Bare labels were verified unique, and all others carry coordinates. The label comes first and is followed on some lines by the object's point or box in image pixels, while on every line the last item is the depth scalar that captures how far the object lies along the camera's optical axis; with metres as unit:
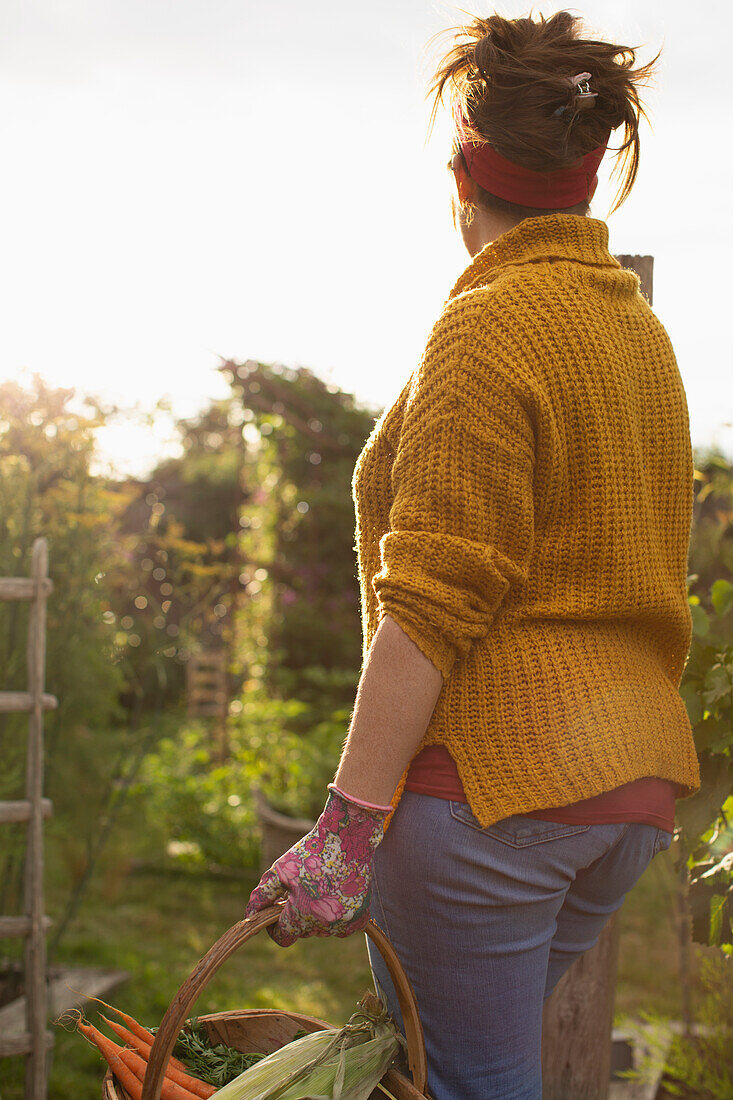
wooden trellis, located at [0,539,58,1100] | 2.45
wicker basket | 1.04
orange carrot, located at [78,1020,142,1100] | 1.29
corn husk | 1.13
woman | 1.03
